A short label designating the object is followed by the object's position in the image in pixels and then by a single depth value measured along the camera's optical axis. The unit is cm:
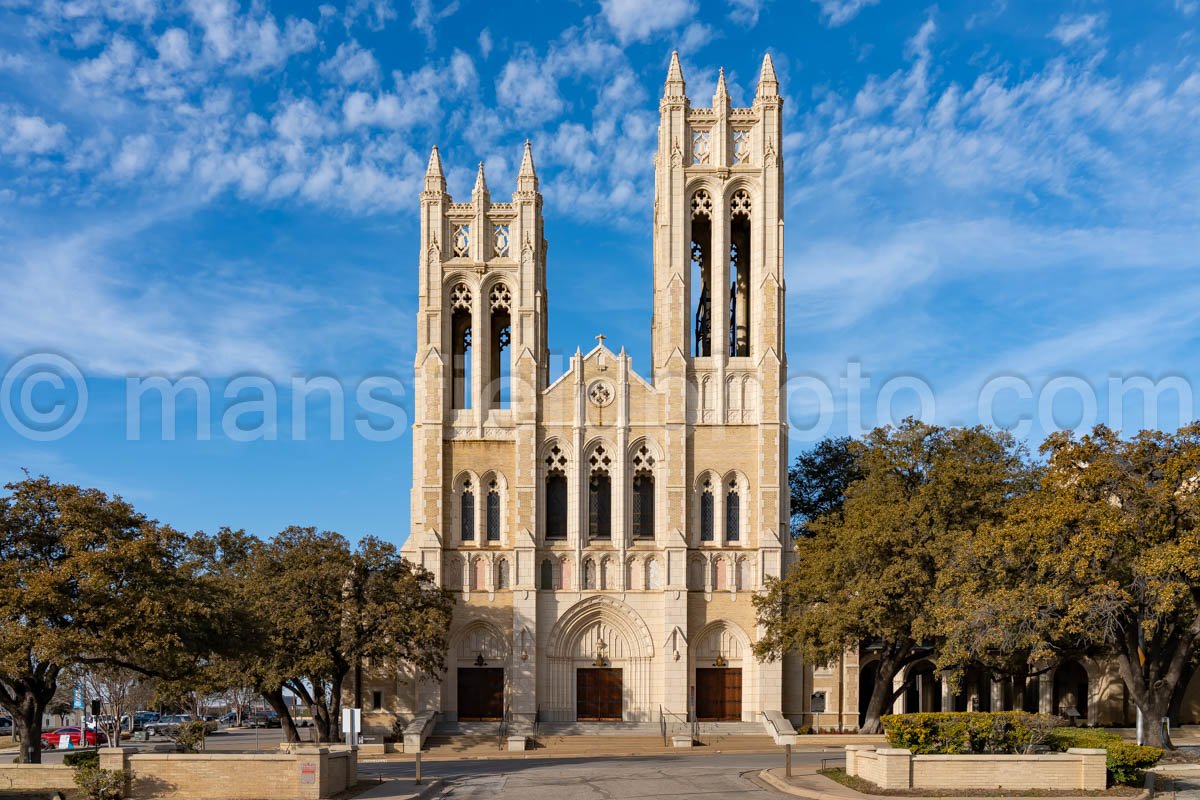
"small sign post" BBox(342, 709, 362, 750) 3062
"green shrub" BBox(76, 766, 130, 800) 2795
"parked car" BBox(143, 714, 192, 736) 6365
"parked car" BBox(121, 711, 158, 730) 8125
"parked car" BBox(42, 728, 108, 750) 5816
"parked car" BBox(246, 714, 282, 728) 8874
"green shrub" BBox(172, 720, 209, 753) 3438
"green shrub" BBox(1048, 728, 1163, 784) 2867
